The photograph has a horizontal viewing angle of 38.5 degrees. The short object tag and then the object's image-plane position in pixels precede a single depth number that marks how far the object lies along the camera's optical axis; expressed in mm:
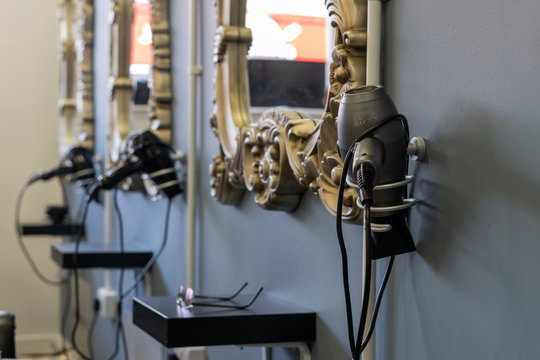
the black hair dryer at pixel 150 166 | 2305
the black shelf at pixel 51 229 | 4113
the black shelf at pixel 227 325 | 1330
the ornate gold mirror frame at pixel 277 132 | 1165
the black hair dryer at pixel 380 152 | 968
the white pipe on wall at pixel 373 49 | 1123
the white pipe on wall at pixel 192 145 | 2131
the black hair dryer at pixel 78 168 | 3857
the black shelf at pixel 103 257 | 2607
